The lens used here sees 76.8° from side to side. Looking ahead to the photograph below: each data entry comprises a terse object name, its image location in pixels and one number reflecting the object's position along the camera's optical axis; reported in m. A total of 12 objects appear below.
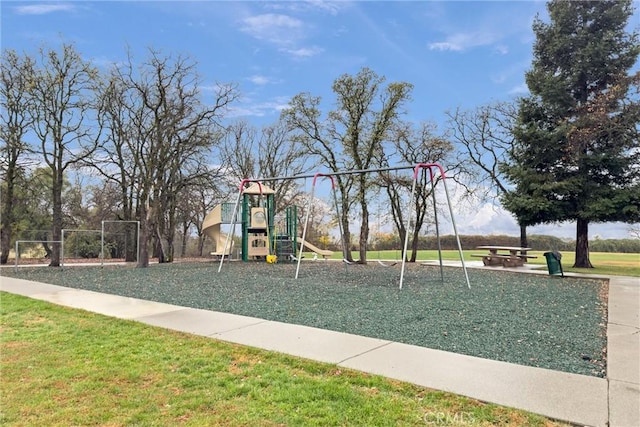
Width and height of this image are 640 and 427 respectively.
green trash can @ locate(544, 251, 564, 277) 11.44
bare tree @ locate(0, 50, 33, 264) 14.54
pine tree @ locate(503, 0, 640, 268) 13.35
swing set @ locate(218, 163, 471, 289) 9.01
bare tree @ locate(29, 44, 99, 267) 14.38
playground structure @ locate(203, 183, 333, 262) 17.06
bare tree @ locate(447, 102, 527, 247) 20.27
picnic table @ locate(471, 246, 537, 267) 15.14
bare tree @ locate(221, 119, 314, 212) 26.69
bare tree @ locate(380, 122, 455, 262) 17.50
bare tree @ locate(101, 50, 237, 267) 15.27
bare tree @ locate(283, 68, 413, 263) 16.81
